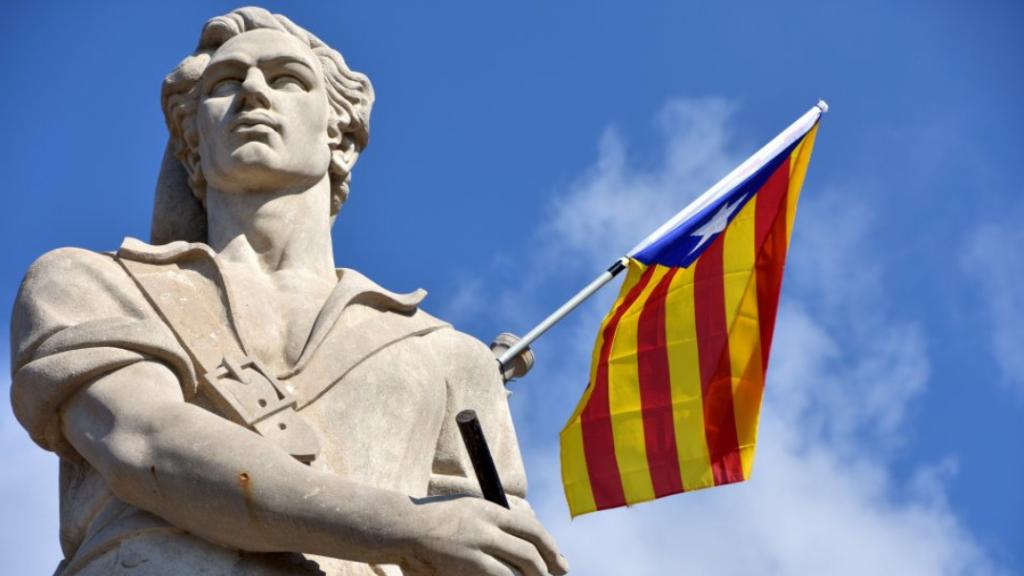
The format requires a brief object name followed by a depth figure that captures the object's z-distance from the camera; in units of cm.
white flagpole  1468
